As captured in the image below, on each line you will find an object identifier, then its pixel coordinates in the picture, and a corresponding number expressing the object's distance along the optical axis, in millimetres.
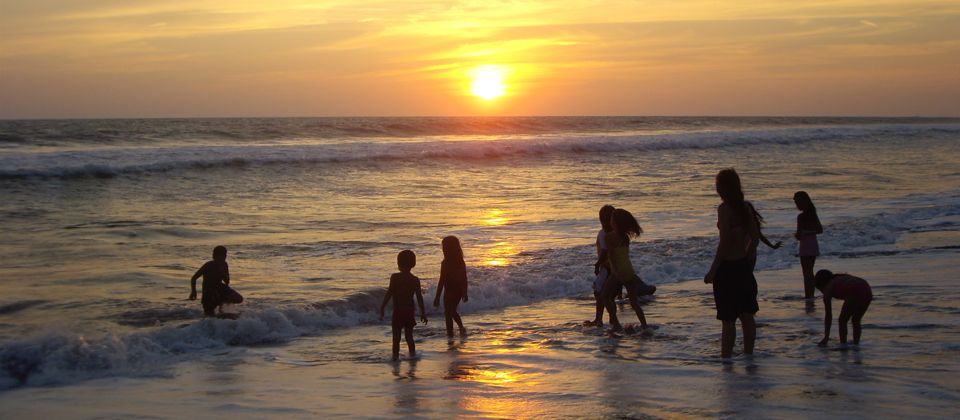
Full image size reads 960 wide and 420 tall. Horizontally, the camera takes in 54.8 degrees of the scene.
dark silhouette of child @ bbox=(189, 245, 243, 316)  10008
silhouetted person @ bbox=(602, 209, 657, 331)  8969
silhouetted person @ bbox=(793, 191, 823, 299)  10352
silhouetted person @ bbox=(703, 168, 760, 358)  7156
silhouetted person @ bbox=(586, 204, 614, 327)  9492
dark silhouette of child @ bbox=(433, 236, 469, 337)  9250
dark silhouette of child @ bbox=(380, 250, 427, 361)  8328
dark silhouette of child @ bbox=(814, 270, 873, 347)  7613
